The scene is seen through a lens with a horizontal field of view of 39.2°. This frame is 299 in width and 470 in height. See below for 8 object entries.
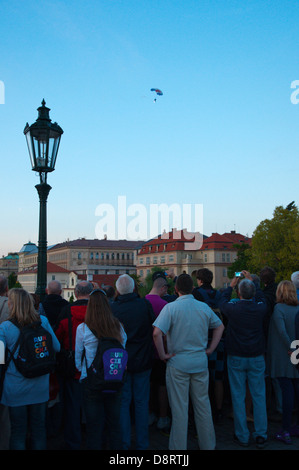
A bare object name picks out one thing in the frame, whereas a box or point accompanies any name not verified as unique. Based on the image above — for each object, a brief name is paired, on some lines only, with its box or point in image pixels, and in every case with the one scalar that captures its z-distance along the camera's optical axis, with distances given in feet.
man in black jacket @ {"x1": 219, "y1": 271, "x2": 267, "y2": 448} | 18.48
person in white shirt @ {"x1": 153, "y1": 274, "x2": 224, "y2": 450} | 16.48
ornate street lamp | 24.76
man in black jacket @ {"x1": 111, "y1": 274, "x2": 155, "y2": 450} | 17.24
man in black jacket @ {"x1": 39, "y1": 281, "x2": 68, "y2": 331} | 19.88
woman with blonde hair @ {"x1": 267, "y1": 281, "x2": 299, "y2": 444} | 19.33
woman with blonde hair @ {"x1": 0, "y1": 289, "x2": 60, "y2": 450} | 14.52
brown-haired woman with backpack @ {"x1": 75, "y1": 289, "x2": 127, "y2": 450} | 14.76
